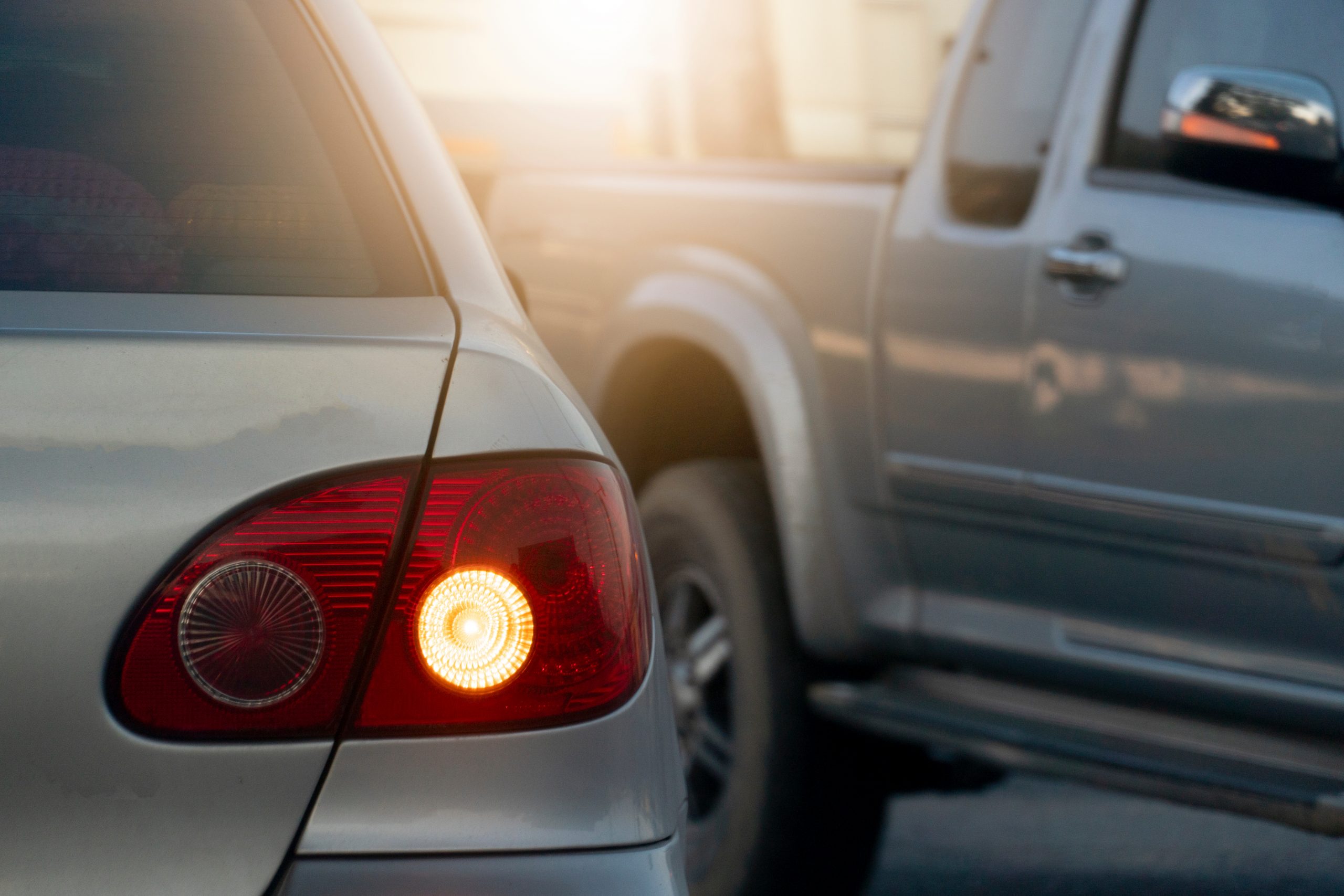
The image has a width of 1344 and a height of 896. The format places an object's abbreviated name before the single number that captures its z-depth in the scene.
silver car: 3.86
